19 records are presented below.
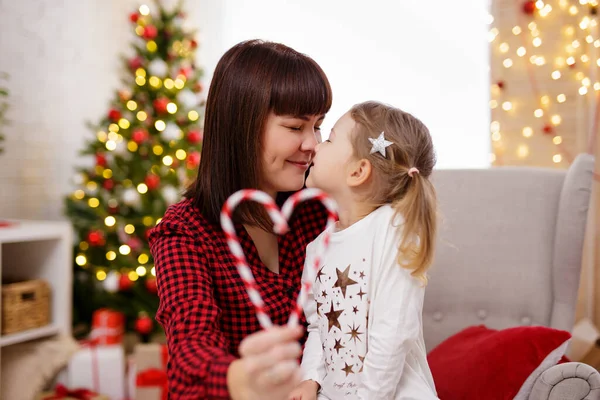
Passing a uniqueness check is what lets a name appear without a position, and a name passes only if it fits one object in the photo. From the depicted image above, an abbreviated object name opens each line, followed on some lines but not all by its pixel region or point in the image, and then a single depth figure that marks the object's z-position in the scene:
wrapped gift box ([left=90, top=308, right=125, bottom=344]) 3.16
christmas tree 3.40
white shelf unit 2.95
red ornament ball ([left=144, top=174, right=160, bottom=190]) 3.40
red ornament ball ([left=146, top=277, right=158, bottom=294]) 3.41
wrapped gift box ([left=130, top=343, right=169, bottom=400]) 3.07
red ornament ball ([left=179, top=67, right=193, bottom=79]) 3.58
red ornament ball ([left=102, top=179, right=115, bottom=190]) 3.40
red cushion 1.63
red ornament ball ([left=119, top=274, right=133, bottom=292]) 3.34
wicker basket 2.68
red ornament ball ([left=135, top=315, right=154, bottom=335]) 3.38
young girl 1.32
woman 1.40
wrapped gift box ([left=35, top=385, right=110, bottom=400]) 2.70
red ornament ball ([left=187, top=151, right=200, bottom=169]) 3.51
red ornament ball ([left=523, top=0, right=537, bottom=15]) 3.74
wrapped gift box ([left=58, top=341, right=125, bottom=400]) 2.87
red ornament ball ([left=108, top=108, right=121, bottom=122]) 3.41
